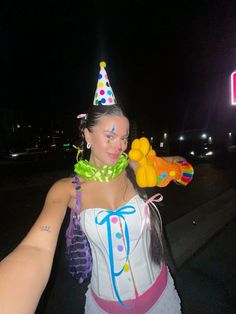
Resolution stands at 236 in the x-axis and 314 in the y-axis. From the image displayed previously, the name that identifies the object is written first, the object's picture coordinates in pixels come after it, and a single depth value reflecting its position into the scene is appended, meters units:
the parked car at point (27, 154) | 23.84
